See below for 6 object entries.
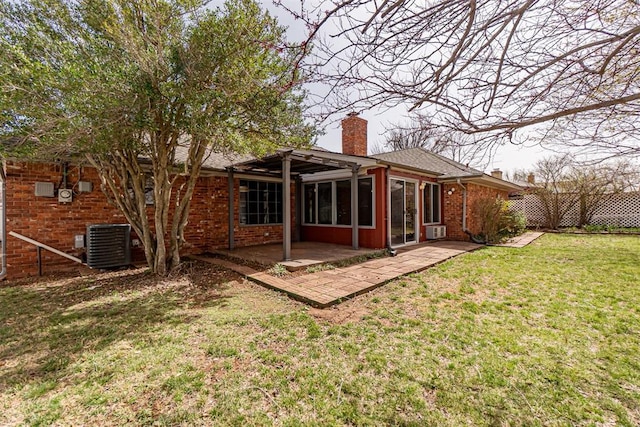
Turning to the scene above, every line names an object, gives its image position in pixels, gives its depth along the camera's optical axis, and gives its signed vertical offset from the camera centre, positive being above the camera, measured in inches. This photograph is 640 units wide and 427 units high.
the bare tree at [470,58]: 88.2 +56.4
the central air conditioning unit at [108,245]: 236.2 -25.4
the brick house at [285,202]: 228.1 +15.1
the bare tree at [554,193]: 537.6 +41.8
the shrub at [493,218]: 395.2 -5.9
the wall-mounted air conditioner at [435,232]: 397.1 -25.2
